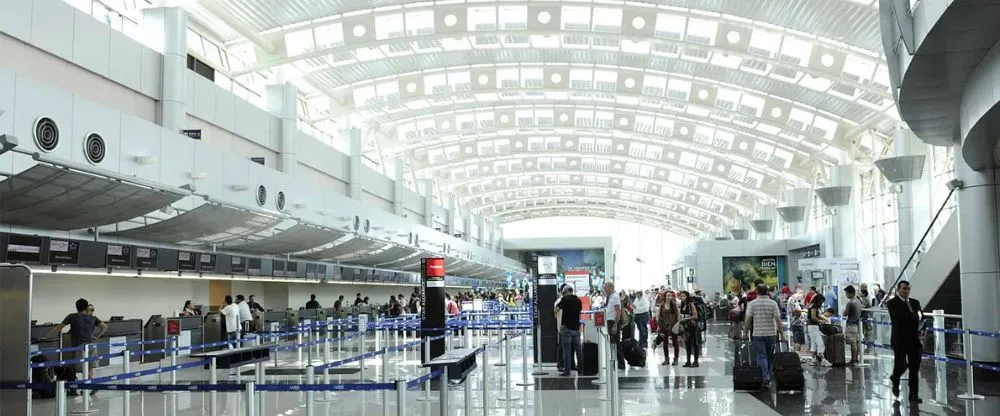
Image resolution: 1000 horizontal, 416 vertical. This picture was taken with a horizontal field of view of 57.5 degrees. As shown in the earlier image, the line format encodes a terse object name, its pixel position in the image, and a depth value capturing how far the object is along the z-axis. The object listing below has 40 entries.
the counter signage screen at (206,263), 22.19
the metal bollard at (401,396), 6.70
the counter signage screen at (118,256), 17.91
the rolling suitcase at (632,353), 17.03
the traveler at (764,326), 13.91
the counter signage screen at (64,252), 16.03
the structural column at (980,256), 14.79
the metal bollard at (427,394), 12.40
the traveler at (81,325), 14.90
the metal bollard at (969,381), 11.91
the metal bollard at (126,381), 9.91
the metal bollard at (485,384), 10.10
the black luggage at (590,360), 16.02
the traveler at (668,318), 18.31
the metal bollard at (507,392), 12.49
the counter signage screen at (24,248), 14.72
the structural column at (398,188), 43.50
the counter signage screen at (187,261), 21.08
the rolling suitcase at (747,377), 13.27
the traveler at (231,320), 21.55
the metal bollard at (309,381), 7.90
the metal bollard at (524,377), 14.66
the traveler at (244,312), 23.11
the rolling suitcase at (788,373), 13.03
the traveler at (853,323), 17.12
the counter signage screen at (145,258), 19.05
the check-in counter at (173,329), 20.52
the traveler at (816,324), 17.58
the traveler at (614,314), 17.20
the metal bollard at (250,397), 7.23
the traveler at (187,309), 23.06
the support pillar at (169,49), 20.48
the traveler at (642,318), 21.67
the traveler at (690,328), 17.75
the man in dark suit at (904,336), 12.11
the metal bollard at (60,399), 7.09
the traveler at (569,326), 15.72
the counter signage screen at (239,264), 24.25
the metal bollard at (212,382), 10.97
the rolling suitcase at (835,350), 17.06
